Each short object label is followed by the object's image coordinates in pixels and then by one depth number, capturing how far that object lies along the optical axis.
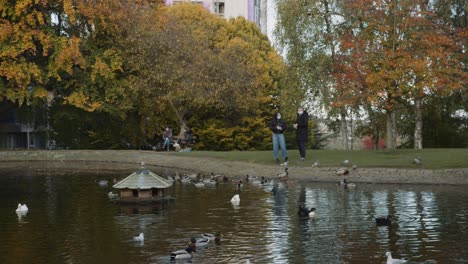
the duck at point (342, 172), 29.84
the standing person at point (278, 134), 33.12
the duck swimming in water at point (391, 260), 12.48
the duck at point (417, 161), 30.40
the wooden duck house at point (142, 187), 22.86
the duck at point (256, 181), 29.23
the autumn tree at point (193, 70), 56.81
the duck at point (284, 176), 30.62
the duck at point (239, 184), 27.64
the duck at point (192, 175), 32.35
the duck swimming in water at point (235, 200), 22.36
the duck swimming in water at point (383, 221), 17.27
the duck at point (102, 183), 29.19
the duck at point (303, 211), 18.98
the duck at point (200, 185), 28.45
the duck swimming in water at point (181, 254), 13.25
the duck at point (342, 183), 27.70
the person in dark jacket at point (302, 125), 33.47
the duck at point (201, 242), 14.69
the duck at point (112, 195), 24.00
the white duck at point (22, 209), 20.61
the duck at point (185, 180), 30.37
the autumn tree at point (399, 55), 41.62
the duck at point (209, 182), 28.93
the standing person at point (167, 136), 58.41
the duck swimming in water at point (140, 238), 15.41
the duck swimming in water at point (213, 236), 15.23
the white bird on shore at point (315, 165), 31.76
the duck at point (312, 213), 18.75
